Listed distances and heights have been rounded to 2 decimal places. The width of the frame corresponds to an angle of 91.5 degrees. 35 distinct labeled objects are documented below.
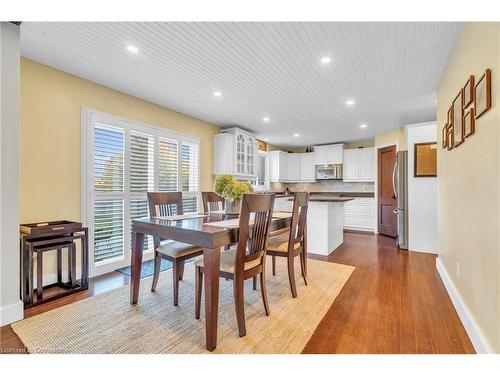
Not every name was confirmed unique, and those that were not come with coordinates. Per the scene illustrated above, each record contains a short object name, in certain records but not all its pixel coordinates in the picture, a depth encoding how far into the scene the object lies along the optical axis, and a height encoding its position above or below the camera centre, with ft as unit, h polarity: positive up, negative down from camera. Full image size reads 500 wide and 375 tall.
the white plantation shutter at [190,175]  13.97 +0.73
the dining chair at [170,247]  7.28 -1.90
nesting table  7.29 -1.98
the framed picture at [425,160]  12.66 +1.42
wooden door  17.12 -0.54
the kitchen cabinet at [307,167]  23.47 +1.90
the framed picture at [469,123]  5.54 +1.49
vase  8.14 -0.68
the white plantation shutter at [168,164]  12.67 +1.23
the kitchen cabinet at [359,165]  20.45 +1.90
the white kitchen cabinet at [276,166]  22.82 +1.98
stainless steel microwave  21.94 +1.39
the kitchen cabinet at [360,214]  19.57 -2.28
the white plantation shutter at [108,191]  10.11 -0.16
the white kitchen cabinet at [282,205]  20.80 -1.54
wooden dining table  5.28 -1.24
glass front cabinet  15.61 +2.28
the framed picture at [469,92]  5.62 +2.28
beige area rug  5.36 -3.51
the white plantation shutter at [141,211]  11.42 -1.12
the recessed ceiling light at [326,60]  7.93 +4.20
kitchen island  12.87 -2.09
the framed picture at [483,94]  4.63 +1.86
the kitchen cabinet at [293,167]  24.29 +1.99
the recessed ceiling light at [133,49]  7.34 +4.22
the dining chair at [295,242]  7.82 -1.96
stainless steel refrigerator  13.84 -0.60
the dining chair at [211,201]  10.16 -0.60
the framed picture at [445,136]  8.26 +1.81
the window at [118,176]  9.87 +0.51
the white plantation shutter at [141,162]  11.41 +1.20
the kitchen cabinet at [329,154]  21.76 +3.01
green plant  7.80 -0.01
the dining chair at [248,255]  5.65 -1.74
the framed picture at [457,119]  6.50 +1.90
